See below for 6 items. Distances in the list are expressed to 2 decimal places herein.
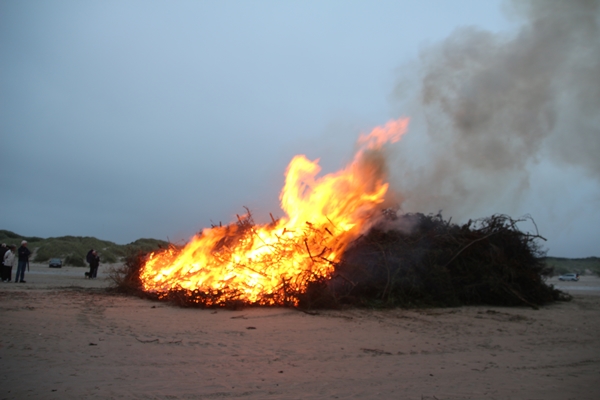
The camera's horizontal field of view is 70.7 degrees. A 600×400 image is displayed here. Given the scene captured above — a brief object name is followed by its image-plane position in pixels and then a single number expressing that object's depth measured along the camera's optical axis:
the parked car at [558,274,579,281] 34.22
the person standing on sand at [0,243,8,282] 15.61
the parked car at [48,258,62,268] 30.12
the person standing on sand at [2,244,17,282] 15.41
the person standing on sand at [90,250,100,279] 20.53
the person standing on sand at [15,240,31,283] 15.48
